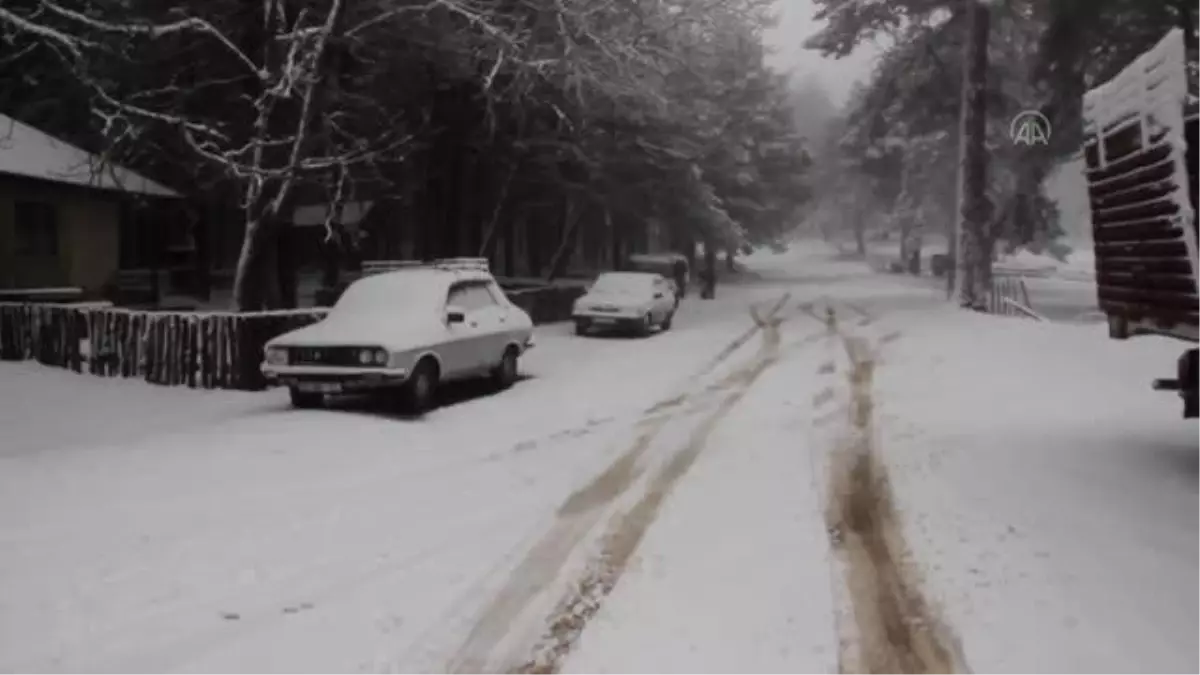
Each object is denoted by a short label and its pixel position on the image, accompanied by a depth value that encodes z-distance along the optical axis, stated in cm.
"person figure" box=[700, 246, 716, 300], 4088
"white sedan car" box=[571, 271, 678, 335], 2453
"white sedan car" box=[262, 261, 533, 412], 1248
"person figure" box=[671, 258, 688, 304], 4094
